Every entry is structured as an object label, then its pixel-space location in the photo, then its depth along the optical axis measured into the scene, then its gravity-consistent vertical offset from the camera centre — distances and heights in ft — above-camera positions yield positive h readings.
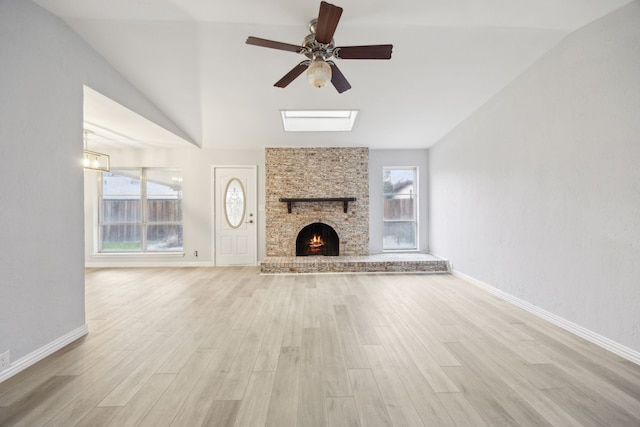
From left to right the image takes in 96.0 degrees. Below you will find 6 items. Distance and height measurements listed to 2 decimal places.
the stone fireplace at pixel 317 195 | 20.10 +1.43
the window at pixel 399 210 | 21.61 +0.36
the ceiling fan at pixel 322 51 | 7.56 +4.58
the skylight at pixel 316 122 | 17.80 +5.96
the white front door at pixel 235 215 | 20.30 +0.05
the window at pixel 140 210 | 20.18 +0.44
